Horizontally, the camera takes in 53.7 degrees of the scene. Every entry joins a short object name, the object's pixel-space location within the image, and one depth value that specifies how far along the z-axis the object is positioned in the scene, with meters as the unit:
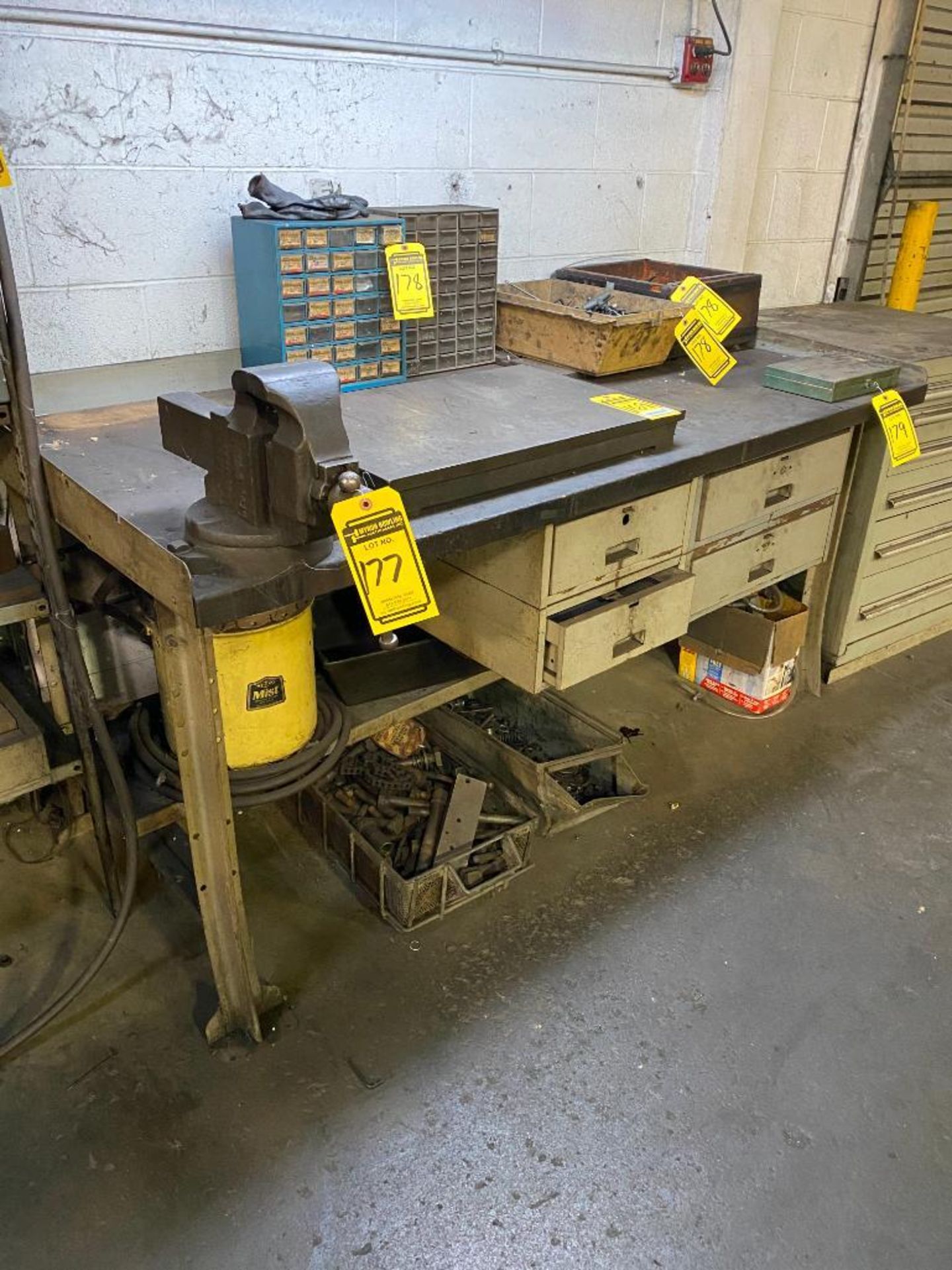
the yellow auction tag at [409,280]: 1.80
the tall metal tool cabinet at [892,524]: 2.37
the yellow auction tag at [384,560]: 1.13
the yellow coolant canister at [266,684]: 1.44
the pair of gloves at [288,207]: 1.77
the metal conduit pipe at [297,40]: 1.60
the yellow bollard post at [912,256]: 3.06
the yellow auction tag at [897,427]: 2.02
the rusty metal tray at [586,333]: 1.98
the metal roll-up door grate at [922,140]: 3.05
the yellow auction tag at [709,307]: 2.11
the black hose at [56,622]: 1.27
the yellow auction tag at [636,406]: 1.65
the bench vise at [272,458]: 1.11
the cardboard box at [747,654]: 2.38
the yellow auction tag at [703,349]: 2.07
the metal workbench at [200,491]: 1.20
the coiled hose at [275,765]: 1.53
